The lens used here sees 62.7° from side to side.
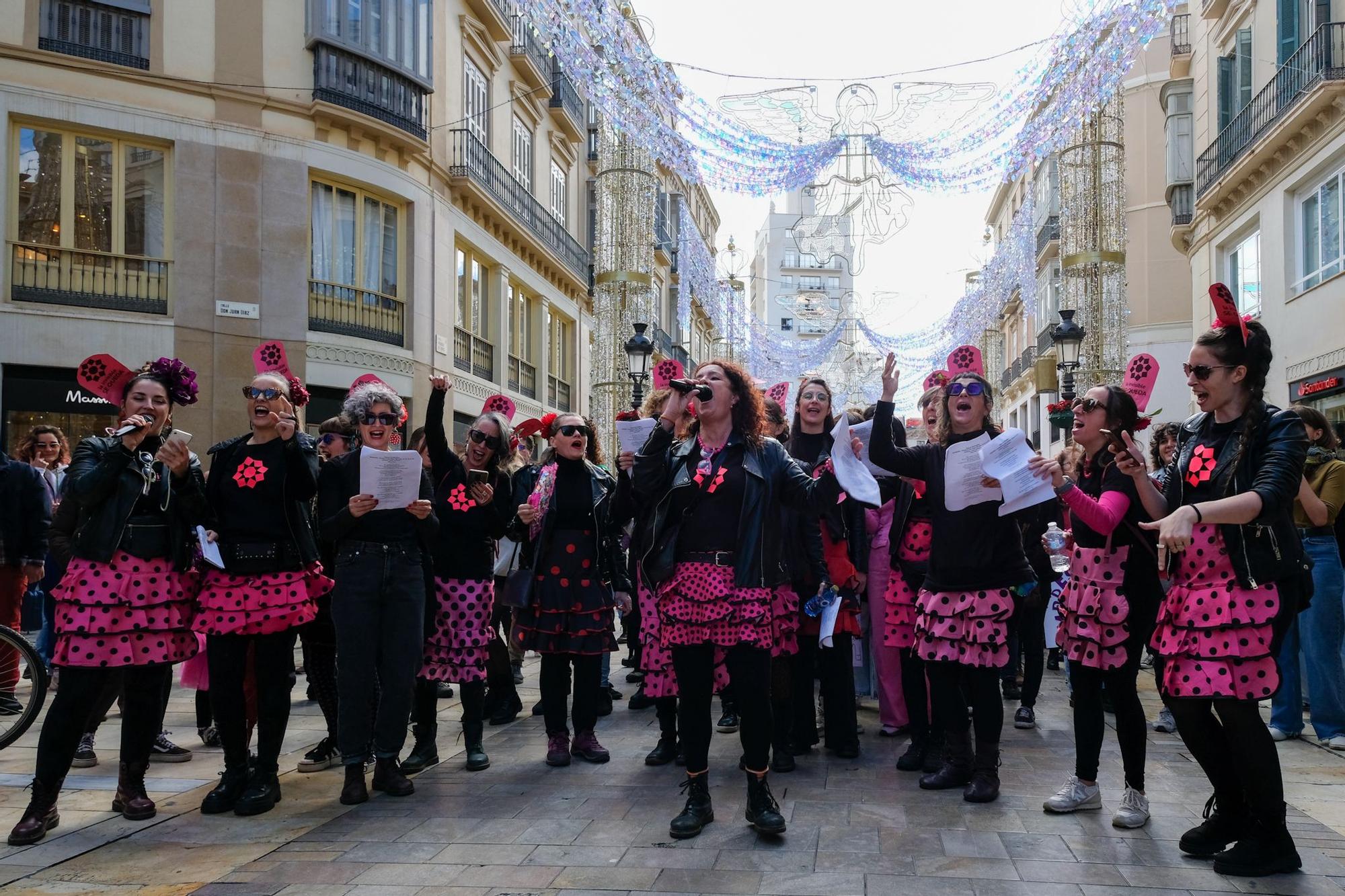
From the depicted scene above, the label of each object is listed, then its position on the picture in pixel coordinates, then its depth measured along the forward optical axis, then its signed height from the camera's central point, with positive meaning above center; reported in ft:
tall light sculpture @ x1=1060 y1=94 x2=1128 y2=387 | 45.88 +10.16
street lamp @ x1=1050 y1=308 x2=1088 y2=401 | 47.06 +5.82
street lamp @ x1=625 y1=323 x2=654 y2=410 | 46.98 +5.21
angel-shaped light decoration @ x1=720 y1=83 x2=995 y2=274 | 41.39 +13.63
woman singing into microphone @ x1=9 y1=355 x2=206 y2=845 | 15.34 -1.50
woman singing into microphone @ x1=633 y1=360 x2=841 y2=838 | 14.92 -0.98
